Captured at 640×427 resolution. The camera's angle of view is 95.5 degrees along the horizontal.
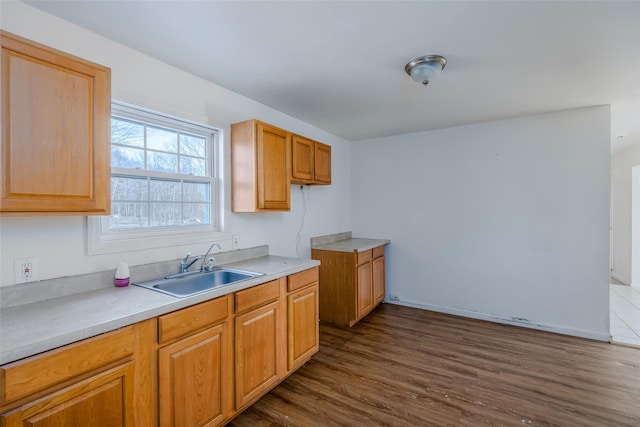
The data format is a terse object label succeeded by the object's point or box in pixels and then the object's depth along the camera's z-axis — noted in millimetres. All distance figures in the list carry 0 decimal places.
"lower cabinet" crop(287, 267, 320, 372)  2279
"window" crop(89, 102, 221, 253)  1892
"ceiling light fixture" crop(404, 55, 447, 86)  2008
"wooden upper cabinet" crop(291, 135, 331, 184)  2871
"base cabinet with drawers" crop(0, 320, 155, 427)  992
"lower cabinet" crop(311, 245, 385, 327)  3273
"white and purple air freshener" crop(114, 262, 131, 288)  1730
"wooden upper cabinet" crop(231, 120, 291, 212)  2414
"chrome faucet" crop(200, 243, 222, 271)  2223
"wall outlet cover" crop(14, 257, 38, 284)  1435
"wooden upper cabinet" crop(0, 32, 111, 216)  1206
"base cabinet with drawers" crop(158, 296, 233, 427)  1440
